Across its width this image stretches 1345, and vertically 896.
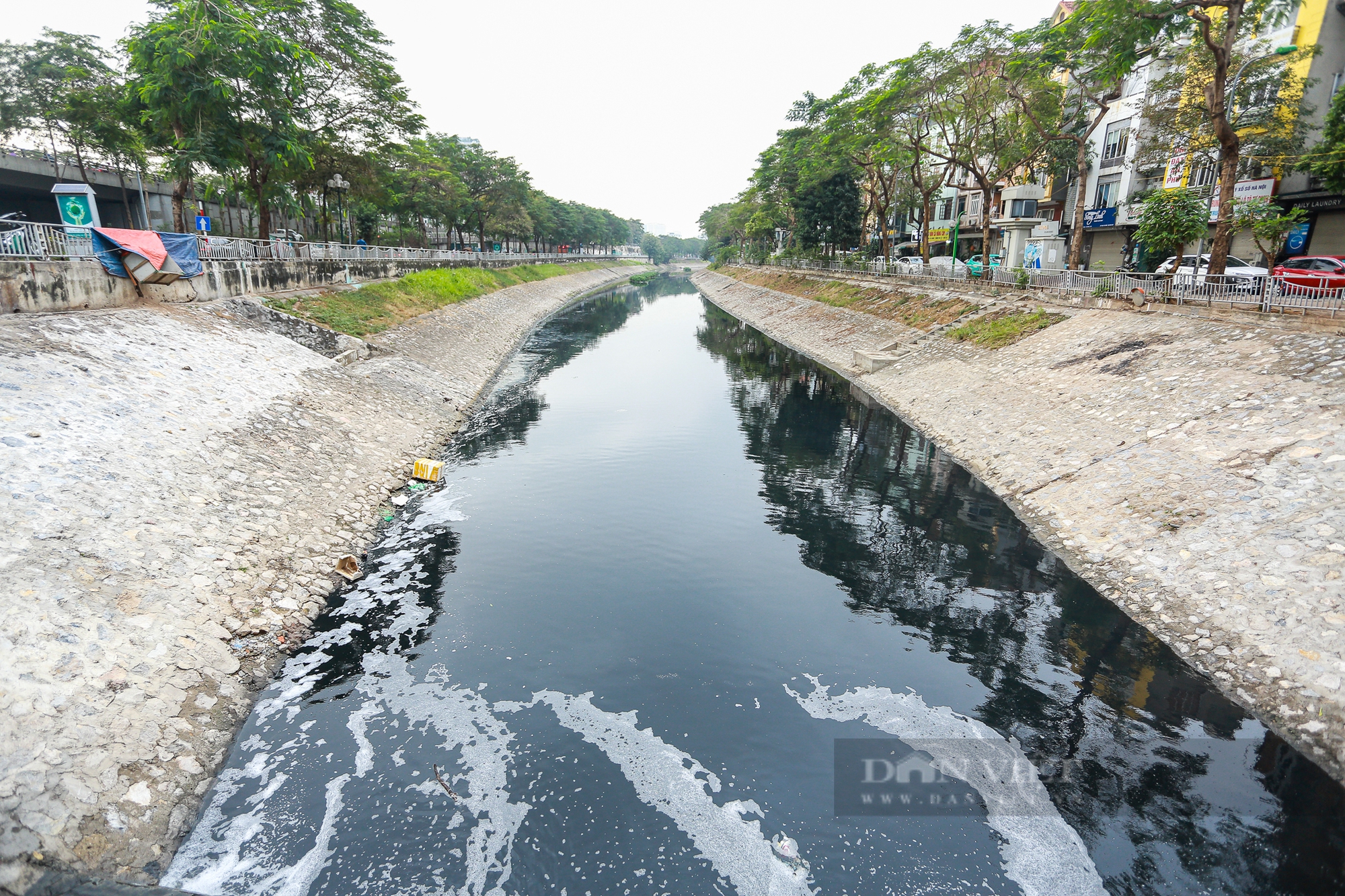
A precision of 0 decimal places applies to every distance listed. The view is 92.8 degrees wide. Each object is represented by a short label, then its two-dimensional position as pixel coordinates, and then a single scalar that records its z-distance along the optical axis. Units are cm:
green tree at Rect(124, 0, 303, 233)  2362
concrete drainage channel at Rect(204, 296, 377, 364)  2186
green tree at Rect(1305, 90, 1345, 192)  2627
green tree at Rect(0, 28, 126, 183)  3569
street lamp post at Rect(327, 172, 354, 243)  3981
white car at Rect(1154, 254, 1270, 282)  2466
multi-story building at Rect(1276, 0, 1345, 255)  3139
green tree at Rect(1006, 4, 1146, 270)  2341
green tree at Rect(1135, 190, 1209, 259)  2302
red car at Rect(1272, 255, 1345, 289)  1883
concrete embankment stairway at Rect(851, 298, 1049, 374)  3061
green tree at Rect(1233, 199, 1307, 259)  2206
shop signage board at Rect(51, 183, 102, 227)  1947
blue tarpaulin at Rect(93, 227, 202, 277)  1800
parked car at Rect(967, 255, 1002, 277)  3611
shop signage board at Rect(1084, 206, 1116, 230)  4675
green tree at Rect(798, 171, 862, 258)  5541
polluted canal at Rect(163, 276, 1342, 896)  688
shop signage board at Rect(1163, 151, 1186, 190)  3928
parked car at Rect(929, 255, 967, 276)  3880
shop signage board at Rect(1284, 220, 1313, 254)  3341
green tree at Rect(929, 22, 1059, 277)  3095
